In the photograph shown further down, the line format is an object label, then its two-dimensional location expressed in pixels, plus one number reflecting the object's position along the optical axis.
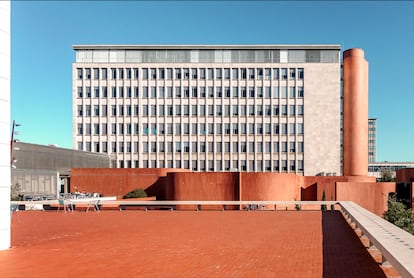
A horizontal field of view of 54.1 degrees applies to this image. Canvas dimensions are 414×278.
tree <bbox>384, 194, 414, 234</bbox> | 31.98
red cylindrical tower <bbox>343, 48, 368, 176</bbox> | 48.94
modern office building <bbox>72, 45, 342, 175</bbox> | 67.69
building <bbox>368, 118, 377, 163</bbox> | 167.75
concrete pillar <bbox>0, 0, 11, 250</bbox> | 11.88
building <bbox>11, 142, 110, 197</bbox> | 40.03
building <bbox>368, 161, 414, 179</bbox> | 159.25
